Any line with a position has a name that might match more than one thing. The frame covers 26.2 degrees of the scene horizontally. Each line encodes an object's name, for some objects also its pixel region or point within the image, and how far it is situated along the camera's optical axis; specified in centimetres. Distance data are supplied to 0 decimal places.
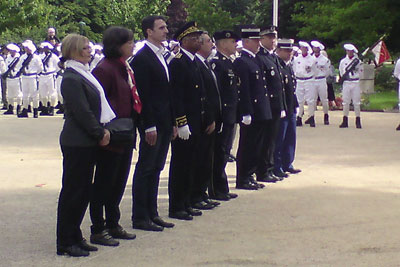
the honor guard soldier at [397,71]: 1934
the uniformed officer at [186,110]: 877
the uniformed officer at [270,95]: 1150
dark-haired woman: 755
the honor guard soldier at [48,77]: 2369
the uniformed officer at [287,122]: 1214
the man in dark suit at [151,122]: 816
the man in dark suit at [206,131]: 930
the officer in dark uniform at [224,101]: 1020
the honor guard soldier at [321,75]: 2088
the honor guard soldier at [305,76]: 2075
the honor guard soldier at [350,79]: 2005
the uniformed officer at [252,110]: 1096
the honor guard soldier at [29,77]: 2339
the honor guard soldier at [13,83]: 2397
